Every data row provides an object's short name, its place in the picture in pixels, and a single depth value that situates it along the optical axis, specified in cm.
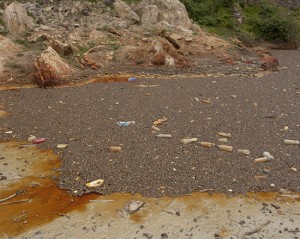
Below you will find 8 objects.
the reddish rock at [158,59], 1480
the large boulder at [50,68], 1245
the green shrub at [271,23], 2159
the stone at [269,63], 1555
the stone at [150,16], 1864
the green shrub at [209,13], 2244
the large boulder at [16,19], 1538
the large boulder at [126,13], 1858
